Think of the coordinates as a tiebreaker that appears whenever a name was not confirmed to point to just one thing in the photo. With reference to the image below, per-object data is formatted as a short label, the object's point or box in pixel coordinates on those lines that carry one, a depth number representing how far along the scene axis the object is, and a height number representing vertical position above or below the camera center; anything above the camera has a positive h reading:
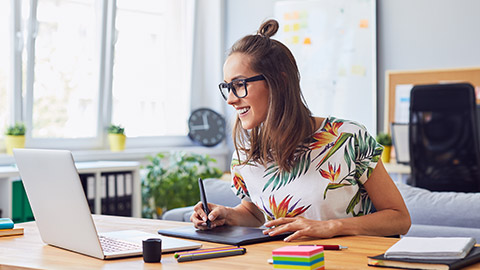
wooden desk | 1.28 -0.24
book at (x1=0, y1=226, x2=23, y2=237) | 1.77 -0.25
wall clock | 5.68 +0.14
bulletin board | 4.72 +0.48
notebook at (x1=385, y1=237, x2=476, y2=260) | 1.21 -0.19
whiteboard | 5.09 +0.74
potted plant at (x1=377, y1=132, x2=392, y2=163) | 4.54 +0.02
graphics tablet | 1.54 -0.23
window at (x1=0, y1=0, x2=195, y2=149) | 4.40 +0.55
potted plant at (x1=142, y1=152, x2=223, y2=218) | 4.59 -0.28
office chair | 3.58 +0.05
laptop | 1.38 -0.16
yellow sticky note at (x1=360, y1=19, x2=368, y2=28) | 5.09 +0.95
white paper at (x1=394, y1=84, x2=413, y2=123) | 4.91 +0.33
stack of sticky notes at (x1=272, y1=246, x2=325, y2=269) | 1.15 -0.20
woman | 1.79 -0.02
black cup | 1.32 -0.22
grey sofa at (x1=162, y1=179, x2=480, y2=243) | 2.03 -0.22
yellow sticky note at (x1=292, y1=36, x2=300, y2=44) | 5.44 +0.87
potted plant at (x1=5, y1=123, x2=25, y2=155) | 4.17 +0.02
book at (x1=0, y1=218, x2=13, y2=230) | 1.80 -0.23
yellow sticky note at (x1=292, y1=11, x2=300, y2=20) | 5.42 +1.07
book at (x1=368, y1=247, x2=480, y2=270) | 1.16 -0.21
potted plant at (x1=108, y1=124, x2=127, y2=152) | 4.93 +0.03
